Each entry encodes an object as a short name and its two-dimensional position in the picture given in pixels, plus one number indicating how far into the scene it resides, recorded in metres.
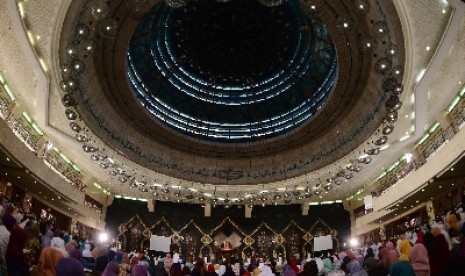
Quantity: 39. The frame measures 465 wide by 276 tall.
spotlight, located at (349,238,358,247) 23.55
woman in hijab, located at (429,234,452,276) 7.89
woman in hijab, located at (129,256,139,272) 12.33
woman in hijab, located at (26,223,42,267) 9.62
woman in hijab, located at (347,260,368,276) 10.93
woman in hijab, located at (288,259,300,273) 15.54
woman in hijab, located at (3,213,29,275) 6.82
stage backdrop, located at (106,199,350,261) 23.91
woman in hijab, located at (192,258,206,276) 11.95
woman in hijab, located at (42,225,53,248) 10.78
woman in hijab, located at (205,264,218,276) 11.12
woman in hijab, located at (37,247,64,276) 6.54
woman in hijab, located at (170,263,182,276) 10.42
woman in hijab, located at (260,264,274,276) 12.65
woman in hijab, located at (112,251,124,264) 12.41
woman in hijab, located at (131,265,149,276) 8.98
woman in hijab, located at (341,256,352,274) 11.94
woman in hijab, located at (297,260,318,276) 8.95
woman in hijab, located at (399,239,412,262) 8.80
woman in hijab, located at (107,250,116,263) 12.65
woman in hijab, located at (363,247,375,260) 11.95
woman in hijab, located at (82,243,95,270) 10.31
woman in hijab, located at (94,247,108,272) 9.84
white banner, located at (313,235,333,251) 23.38
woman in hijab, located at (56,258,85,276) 5.91
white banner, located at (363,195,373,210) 20.84
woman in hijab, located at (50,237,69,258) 10.02
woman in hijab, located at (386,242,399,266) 8.63
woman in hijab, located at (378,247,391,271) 8.73
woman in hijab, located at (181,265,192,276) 11.67
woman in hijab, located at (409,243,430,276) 7.44
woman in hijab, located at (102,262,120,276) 7.97
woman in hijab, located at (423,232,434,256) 8.91
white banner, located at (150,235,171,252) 23.23
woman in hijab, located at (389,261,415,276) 6.87
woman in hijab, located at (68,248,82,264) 8.56
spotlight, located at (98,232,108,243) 22.39
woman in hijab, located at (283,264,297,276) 11.88
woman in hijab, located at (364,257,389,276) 8.63
